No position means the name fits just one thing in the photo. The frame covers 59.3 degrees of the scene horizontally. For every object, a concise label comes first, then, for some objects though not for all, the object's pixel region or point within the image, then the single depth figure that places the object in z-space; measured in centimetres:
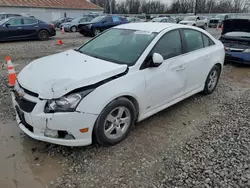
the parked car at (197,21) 2625
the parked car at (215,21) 2921
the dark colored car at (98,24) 1611
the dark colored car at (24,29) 1264
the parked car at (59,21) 2647
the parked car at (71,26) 2071
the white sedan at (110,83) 258
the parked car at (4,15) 1665
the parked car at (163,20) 2217
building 2833
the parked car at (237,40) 747
